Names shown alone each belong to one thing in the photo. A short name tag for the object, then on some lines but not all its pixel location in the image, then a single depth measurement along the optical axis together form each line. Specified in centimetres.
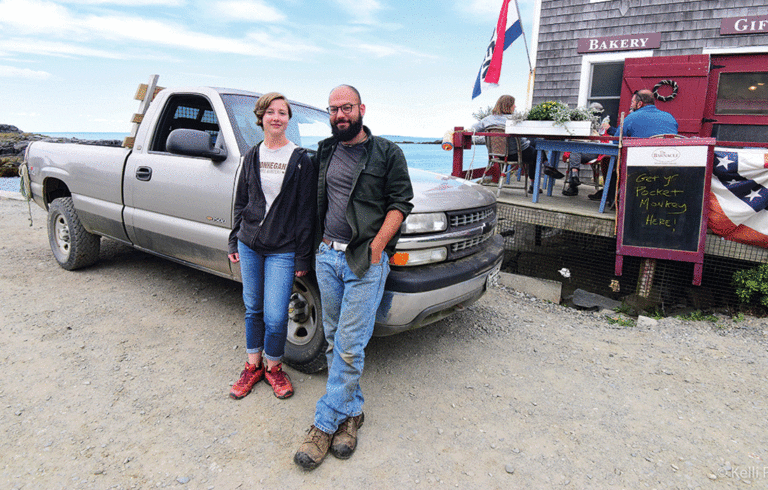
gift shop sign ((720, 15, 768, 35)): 785
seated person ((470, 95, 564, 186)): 647
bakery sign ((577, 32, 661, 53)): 872
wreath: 813
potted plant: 535
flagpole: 805
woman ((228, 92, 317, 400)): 267
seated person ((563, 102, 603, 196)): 706
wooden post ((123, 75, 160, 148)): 461
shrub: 464
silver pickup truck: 293
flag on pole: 813
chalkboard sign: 472
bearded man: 238
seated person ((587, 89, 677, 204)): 562
